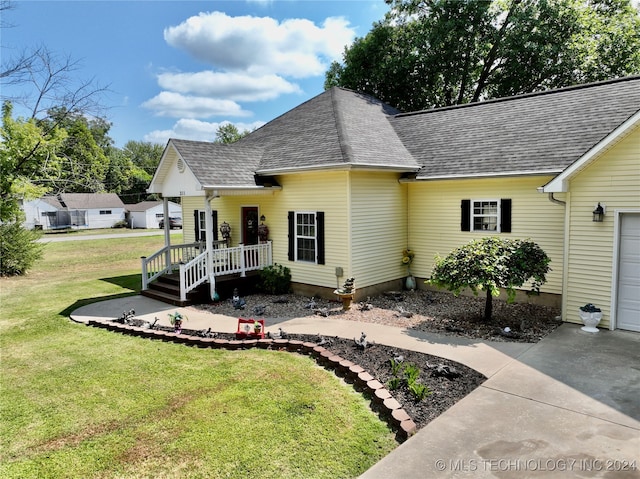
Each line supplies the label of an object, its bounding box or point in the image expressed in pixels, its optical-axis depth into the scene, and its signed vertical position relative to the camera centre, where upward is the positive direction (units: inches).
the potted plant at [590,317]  322.3 -91.0
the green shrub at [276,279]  486.6 -83.9
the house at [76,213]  1957.4 +11.4
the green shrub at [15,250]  669.3 -58.1
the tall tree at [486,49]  845.8 +358.2
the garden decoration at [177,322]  346.3 -95.3
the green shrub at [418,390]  217.0 -100.4
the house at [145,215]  1953.7 -5.6
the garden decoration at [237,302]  429.1 -97.9
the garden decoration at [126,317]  381.5 -100.2
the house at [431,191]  328.2 +17.9
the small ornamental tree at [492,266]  325.1 -49.9
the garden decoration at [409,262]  495.8 -66.8
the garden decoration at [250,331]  323.3 -98.3
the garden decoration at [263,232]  516.4 -26.9
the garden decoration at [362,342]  291.0 -98.4
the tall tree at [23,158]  395.2 +59.6
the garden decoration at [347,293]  414.0 -87.1
